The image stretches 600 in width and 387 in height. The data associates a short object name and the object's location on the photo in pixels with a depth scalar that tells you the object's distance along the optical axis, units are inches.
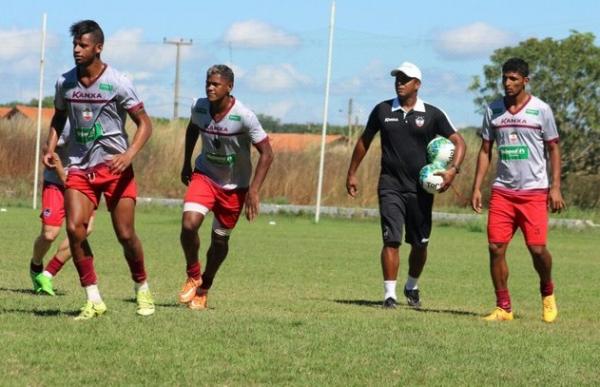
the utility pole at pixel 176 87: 2925.9
